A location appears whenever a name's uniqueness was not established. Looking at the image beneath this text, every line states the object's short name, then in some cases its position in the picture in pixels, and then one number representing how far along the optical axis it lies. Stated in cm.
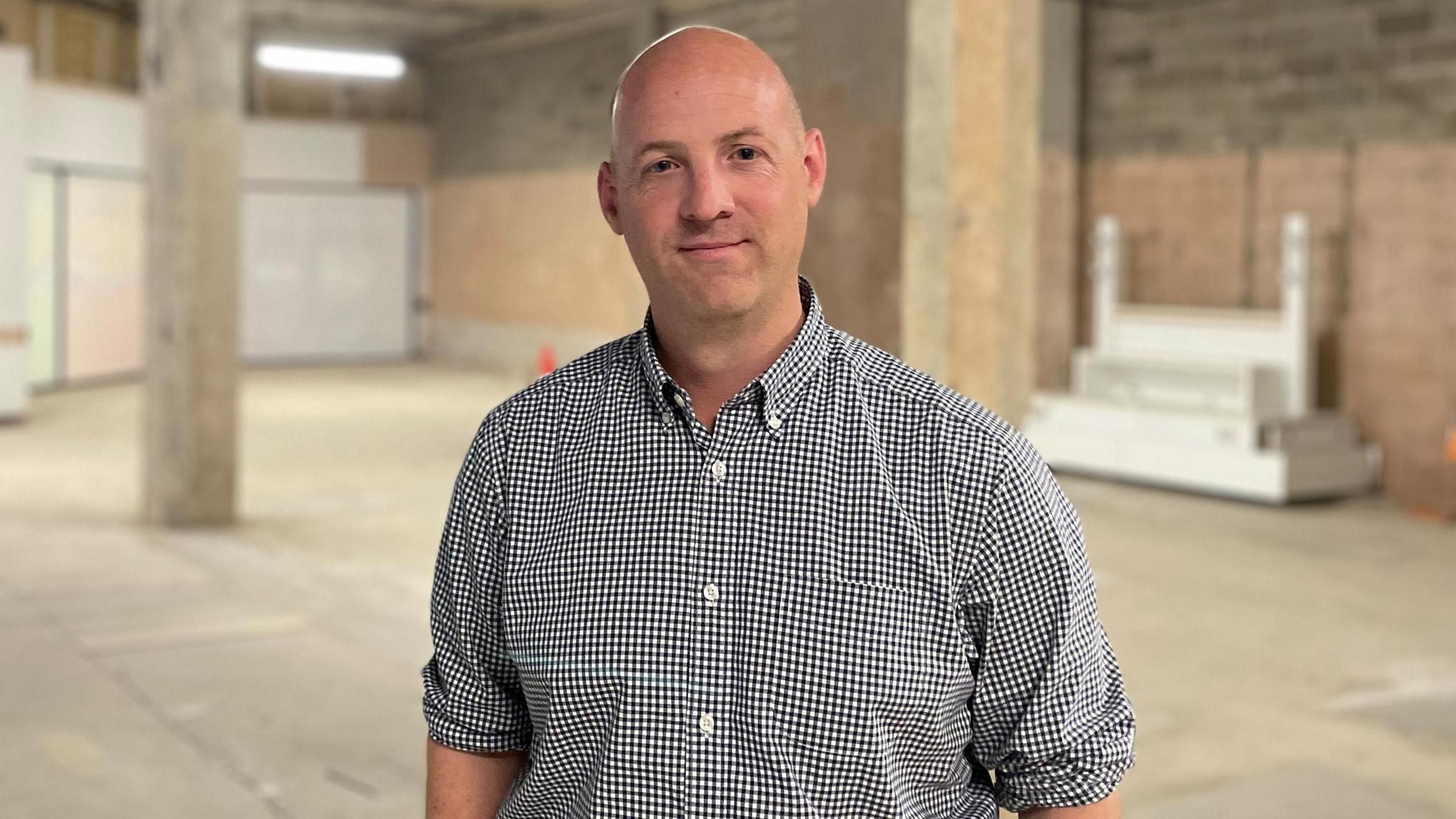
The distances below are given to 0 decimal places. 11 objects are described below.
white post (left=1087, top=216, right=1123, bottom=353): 1044
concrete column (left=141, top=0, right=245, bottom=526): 734
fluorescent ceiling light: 1678
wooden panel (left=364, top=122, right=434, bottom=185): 1823
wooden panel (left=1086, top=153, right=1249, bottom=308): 991
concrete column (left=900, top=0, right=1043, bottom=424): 338
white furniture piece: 873
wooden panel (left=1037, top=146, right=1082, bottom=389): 1079
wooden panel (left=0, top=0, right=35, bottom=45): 1352
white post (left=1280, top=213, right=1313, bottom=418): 910
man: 127
